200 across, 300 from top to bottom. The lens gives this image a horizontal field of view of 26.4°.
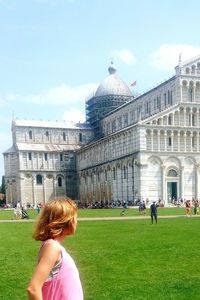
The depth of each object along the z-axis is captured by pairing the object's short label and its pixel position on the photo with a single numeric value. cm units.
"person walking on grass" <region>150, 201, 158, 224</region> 2749
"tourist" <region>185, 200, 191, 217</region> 3289
